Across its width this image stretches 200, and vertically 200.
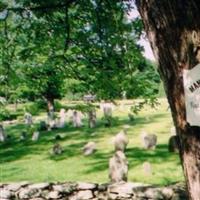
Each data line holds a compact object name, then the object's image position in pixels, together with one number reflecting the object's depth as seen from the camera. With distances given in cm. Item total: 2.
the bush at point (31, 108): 1361
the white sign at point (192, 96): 311
